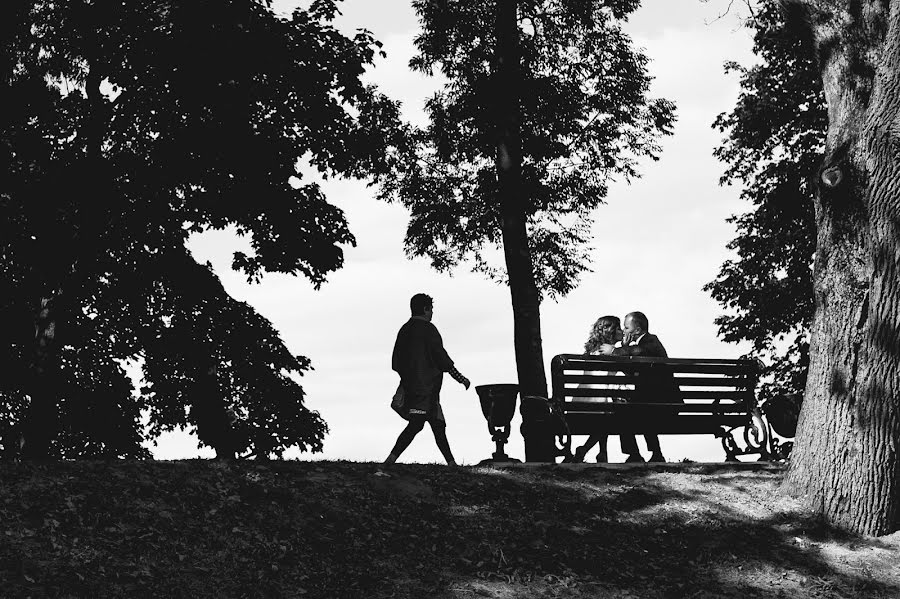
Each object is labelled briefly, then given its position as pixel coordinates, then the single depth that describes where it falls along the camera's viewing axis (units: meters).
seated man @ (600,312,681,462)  12.60
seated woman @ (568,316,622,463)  13.11
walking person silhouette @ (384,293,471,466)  11.77
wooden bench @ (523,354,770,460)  12.25
